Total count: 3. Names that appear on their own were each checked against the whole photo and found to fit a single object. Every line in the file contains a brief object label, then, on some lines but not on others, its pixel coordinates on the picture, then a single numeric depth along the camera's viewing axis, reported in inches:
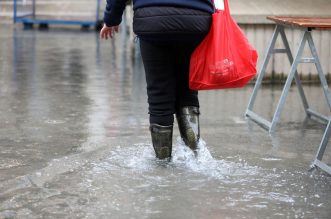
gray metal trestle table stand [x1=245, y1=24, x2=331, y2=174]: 440.3
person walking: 407.7
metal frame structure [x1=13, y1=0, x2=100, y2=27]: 1491.5
